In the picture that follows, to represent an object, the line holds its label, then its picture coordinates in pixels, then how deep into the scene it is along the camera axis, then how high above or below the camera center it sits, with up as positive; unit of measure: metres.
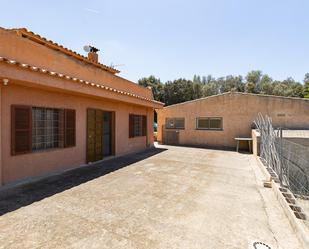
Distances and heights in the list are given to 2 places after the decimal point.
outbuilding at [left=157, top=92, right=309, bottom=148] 13.01 +0.72
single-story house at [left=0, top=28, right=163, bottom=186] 5.17 +0.59
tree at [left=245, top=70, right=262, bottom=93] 54.01 +14.22
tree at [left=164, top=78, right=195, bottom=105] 34.16 +6.37
